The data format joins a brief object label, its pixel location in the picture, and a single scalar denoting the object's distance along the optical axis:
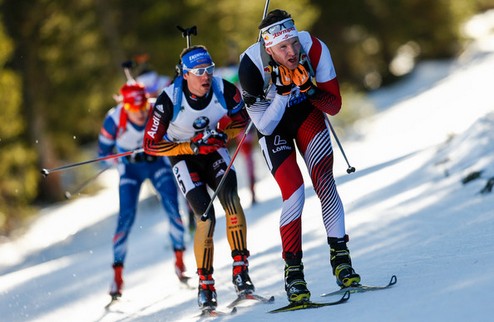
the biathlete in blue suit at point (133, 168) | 19.30
